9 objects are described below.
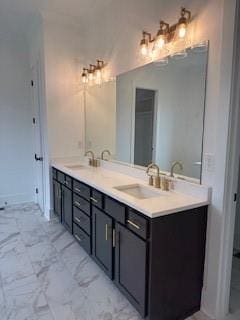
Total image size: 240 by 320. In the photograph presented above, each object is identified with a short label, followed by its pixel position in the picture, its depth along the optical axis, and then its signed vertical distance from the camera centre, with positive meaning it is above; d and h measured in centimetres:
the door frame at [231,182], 157 -34
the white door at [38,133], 383 -8
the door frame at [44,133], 349 -6
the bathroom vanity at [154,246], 161 -83
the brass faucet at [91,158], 342 -41
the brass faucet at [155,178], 214 -42
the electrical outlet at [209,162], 173 -22
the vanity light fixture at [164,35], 183 +78
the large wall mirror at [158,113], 190 +17
